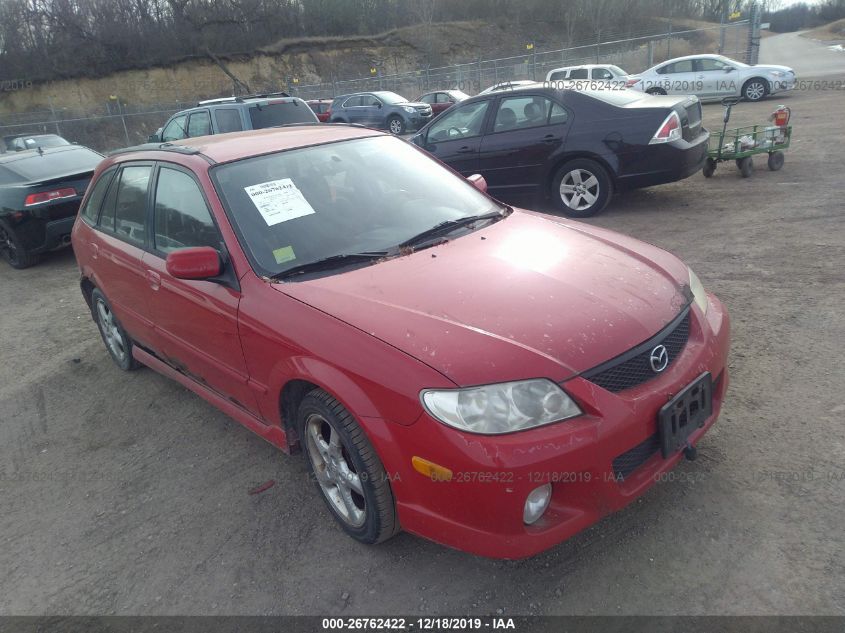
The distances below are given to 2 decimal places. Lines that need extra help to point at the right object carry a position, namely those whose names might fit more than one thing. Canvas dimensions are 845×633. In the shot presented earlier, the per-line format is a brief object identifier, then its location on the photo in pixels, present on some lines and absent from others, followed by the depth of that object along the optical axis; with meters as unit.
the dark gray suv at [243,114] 9.98
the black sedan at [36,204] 7.81
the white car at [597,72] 21.28
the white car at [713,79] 18.28
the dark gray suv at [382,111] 20.55
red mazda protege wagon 2.14
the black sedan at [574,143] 6.94
